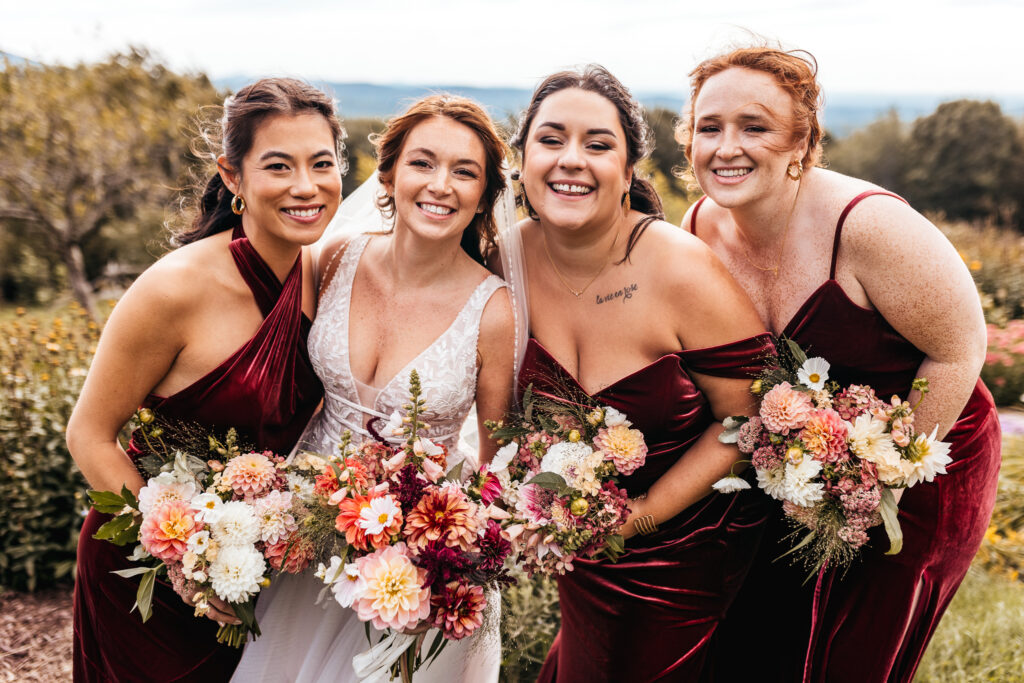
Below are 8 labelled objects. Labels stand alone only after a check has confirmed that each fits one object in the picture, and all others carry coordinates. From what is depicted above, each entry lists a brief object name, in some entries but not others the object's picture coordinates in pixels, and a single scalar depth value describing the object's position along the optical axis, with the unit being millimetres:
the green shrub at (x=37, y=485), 4598
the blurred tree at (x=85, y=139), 10789
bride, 2918
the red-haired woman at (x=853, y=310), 2748
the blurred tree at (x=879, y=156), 26766
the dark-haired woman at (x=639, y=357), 2822
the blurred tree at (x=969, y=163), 25531
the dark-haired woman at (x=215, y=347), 2775
